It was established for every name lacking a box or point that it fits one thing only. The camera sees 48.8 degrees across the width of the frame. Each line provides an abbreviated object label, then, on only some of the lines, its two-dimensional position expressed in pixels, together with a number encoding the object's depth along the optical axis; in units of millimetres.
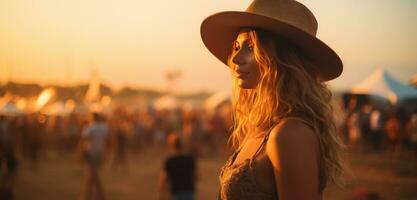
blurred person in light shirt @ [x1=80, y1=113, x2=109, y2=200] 8344
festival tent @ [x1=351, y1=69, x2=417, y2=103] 17641
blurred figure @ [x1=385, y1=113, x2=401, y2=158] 15505
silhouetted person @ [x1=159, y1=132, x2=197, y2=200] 6094
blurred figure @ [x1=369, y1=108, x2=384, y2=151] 16203
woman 1540
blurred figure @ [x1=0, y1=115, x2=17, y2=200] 9312
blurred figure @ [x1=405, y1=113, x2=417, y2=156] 13453
